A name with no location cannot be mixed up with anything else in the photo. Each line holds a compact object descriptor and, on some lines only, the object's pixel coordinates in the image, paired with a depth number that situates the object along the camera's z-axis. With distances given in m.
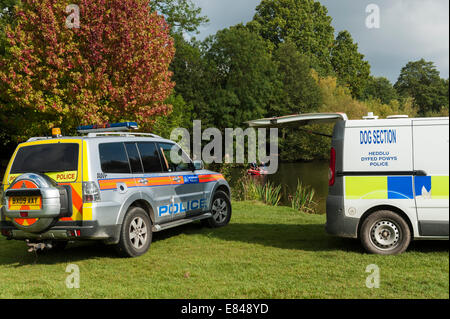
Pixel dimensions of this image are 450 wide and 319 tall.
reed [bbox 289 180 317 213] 16.34
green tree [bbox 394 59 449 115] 71.62
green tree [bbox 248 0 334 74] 61.25
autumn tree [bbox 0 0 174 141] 16.39
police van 7.04
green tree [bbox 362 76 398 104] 77.94
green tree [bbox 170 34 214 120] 49.04
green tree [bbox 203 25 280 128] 50.62
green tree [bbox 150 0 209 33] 36.06
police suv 7.20
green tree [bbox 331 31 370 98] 68.94
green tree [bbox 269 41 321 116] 55.00
